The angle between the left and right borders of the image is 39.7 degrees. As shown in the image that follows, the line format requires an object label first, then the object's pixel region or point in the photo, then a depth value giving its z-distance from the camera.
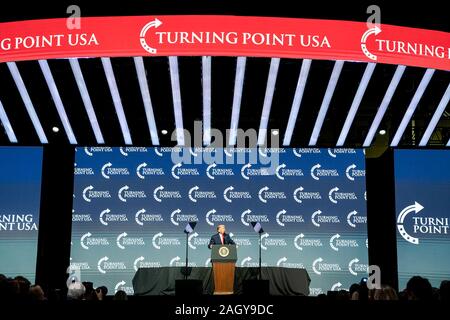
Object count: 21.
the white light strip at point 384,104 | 9.84
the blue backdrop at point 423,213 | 12.13
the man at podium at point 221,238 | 10.89
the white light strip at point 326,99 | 9.59
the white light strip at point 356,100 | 9.71
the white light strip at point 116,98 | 9.63
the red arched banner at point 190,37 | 8.02
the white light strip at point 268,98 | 9.48
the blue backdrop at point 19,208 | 12.02
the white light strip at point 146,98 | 9.44
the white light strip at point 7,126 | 11.54
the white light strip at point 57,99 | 9.71
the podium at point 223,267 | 10.00
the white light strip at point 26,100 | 9.85
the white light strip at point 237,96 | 9.45
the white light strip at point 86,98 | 9.62
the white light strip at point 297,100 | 9.60
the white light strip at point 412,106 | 9.86
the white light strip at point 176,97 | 9.43
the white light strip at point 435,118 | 10.91
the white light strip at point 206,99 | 9.50
